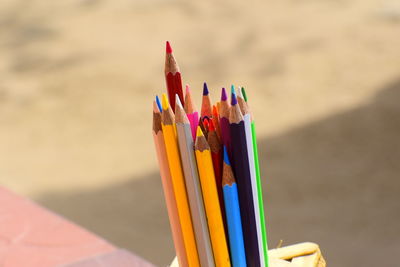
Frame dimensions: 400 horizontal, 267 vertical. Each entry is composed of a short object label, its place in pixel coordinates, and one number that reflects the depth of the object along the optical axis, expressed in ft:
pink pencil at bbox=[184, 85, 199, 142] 2.76
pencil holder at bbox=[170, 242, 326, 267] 2.98
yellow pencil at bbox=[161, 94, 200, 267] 2.69
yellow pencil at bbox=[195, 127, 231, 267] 2.68
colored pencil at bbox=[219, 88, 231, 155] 2.69
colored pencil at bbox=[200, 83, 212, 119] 2.75
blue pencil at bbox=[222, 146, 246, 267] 2.71
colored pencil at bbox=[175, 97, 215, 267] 2.69
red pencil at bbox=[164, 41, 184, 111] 2.77
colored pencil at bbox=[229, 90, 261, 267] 2.68
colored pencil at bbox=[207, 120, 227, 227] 2.71
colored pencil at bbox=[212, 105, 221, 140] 2.75
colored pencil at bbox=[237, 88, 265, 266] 2.69
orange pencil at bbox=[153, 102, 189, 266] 2.72
